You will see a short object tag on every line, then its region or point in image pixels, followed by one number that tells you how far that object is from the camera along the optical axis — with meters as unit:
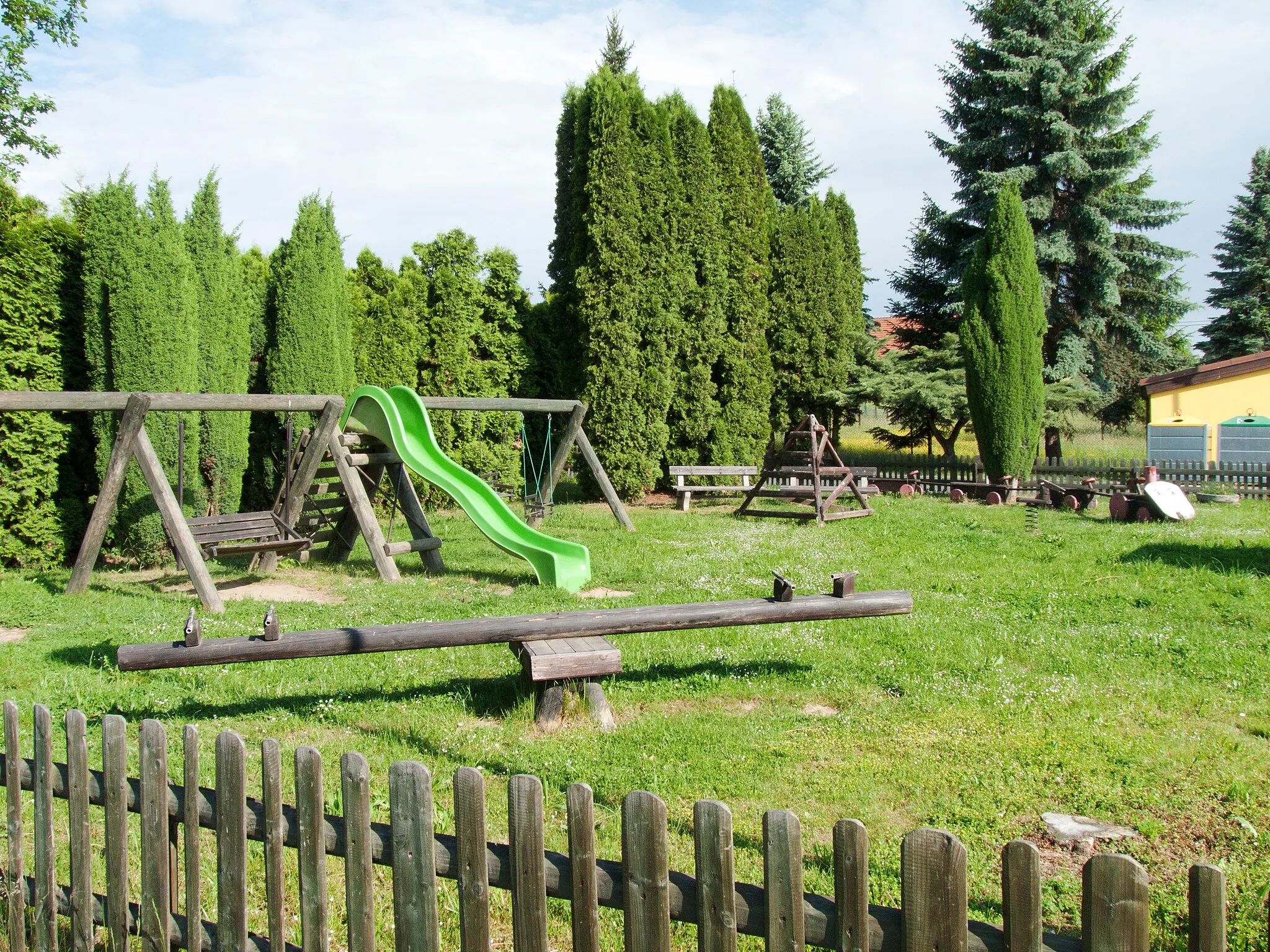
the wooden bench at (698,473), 15.95
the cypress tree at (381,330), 15.45
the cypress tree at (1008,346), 18.41
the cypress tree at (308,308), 13.27
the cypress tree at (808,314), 20.48
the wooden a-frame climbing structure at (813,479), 14.05
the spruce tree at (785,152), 29.91
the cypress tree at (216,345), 12.10
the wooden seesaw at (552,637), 4.81
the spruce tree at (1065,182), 22.84
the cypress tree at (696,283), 17.92
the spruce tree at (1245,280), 28.62
